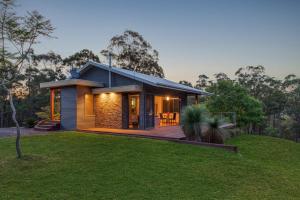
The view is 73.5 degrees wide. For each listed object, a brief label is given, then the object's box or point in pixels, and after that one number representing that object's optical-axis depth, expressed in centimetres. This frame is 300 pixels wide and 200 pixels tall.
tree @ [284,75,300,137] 2539
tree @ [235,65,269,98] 2897
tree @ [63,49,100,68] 2770
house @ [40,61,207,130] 1173
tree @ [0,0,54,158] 606
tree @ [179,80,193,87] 3400
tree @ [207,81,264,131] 1784
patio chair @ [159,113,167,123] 1415
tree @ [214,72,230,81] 3092
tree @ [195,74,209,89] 3316
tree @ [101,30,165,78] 2809
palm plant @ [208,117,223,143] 844
